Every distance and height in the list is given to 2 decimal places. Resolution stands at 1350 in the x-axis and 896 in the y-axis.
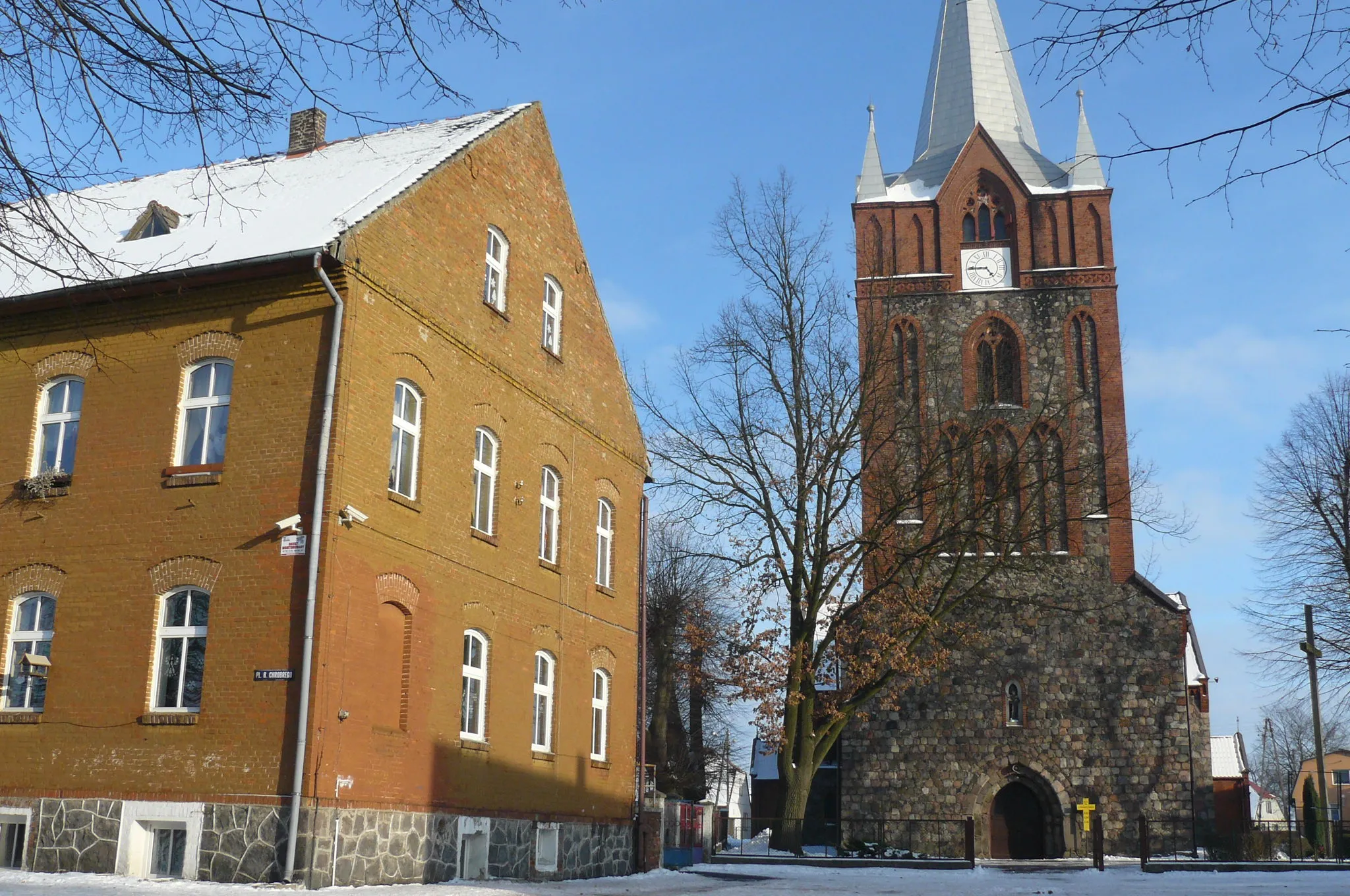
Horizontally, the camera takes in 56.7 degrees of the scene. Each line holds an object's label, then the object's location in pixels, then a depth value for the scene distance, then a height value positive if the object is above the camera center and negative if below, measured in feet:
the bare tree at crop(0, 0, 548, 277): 20.99 +11.48
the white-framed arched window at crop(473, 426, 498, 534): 61.05 +12.85
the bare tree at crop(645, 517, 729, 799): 133.90 +8.57
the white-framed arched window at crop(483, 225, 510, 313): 64.28 +24.13
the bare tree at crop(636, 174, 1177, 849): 98.43 +16.83
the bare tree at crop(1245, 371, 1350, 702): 113.09 +21.76
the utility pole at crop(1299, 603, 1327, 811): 109.50 +7.27
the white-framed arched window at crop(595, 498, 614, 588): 75.10 +12.15
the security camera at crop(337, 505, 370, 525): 48.85 +8.70
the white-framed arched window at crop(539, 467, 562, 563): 67.77 +12.48
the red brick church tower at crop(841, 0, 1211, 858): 115.24 +21.36
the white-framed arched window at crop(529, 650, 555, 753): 65.00 +2.19
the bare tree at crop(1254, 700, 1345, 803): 314.35 +2.56
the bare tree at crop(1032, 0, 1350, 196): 20.42 +11.55
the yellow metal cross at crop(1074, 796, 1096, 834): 113.80 -4.56
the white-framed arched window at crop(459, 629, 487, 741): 58.03 +2.54
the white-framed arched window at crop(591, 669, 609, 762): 72.28 +1.88
